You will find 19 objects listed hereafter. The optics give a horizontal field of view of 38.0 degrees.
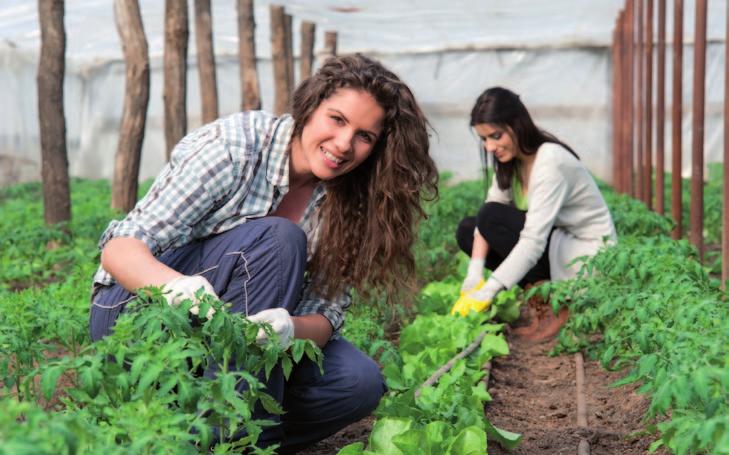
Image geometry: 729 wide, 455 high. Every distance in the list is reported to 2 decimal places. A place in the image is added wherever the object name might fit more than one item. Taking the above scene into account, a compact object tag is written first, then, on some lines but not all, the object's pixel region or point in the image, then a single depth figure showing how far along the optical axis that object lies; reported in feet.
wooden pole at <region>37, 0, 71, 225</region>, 24.45
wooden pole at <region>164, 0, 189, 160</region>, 28.89
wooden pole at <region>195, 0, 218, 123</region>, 35.19
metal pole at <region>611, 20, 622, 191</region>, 45.92
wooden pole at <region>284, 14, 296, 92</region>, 45.96
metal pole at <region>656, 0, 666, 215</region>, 24.22
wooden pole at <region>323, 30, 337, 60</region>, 52.80
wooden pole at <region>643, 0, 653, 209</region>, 26.35
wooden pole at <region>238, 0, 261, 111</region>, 37.91
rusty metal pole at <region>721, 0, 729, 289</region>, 16.19
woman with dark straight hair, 16.56
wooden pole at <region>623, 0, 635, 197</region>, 35.12
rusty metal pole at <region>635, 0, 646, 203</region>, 29.91
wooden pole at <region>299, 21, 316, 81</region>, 50.98
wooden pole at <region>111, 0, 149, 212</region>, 26.30
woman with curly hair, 9.23
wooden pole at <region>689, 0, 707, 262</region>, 19.12
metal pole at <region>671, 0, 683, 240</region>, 21.44
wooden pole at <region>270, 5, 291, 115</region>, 43.52
